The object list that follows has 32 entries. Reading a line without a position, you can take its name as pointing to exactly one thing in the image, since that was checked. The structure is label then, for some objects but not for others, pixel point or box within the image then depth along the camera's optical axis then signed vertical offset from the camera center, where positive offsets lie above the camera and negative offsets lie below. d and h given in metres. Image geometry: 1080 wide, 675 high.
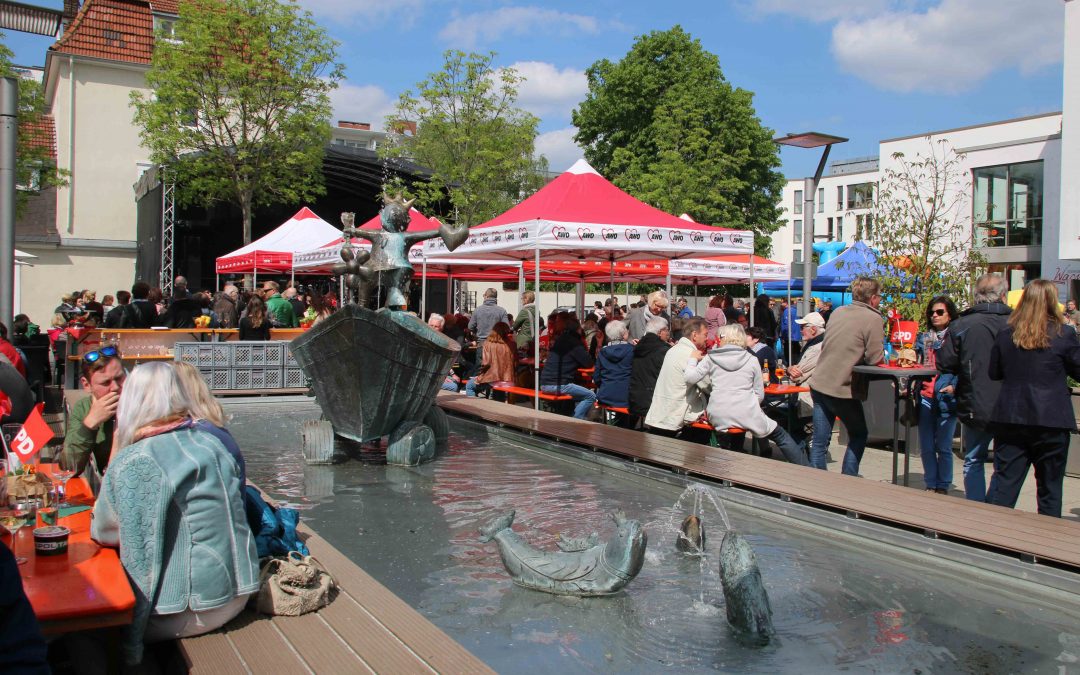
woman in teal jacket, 2.96 -0.74
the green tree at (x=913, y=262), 11.95 +0.78
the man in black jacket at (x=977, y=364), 5.89 -0.31
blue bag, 3.68 -0.94
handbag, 3.28 -1.06
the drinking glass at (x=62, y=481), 3.88 -0.83
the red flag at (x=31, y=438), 3.92 -0.61
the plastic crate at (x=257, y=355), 12.93 -0.75
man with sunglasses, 4.59 -0.58
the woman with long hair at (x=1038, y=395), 5.32 -0.45
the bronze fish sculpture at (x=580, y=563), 4.19 -1.22
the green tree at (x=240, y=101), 23.45 +5.56
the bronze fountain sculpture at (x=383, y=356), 7.45 -0.43
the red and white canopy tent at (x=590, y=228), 10.16 +0.99
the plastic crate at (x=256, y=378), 12.95 -1.09
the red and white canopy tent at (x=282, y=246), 19.41 +1.32
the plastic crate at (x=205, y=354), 12.42 -0.73
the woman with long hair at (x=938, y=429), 7.14 -0.90
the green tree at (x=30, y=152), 26.67 +4.61
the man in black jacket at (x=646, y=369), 8.90 -0.57
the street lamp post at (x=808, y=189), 11.59 +1.71
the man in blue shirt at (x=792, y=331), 17.34 -0.34
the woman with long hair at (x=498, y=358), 12.09 -0.67
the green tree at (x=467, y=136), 25.09 +5.01
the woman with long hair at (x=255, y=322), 13.72 -0.28
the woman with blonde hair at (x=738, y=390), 7.71 -0.66
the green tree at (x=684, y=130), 36.38 +8.06
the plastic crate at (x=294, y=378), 13.33 -1.11
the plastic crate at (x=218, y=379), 12.70 -1.08
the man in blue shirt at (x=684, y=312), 18.69 +0.02
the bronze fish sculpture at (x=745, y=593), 3.83 -1.21
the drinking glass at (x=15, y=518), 3.21 -0.82
